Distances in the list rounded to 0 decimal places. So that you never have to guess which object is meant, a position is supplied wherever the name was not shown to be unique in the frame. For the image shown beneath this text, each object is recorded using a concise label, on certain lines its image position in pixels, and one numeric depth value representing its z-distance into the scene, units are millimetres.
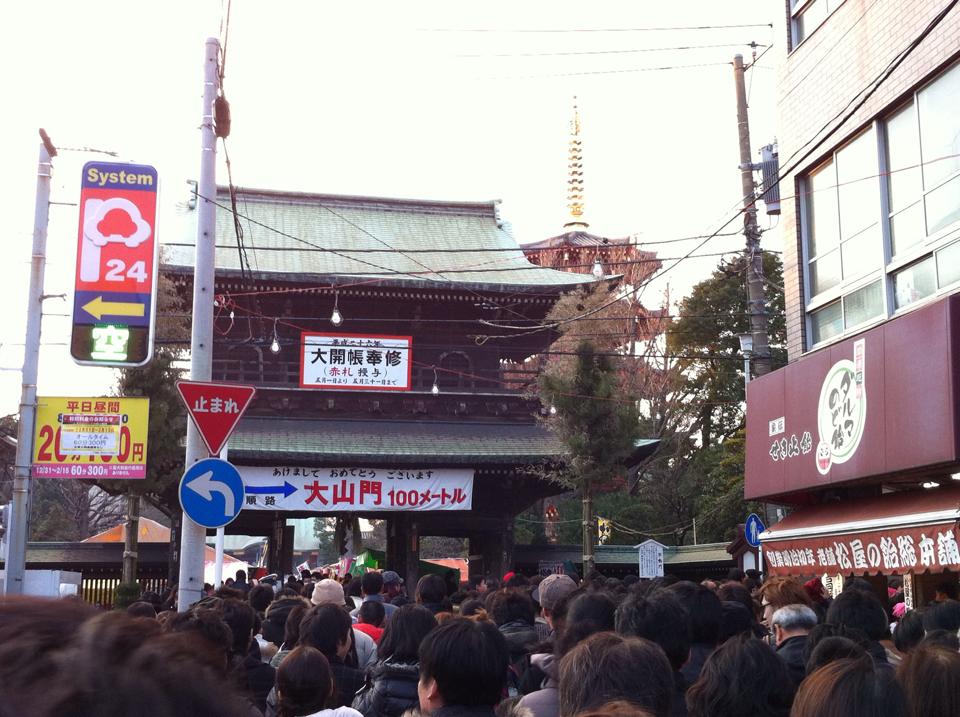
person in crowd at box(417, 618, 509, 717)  3994
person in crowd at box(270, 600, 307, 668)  6830
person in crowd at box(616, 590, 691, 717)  4873
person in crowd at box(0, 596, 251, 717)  1109
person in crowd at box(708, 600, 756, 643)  6102
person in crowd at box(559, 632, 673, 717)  3557
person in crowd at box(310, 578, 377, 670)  6973
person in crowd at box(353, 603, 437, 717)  5410
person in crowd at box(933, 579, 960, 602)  10305
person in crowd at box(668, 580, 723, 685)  5605
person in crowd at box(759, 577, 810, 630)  6547
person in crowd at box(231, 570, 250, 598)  14389
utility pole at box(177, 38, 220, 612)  9383
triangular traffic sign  9234
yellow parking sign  15070
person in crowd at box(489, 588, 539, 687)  7000
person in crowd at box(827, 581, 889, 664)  5992
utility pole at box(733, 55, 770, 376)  18473
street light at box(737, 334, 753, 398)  21080
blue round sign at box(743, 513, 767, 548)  17806
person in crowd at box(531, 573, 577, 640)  6688
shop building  9586
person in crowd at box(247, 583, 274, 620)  9633
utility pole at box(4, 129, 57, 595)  13828
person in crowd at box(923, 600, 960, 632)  5992
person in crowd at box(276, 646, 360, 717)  4742
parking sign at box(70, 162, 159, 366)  10938
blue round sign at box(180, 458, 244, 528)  9000
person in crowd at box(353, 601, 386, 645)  8070
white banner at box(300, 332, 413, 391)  25125
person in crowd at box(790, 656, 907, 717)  2785
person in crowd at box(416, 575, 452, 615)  8594
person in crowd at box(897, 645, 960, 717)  3072
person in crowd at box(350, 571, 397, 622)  9281
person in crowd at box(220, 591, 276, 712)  5848
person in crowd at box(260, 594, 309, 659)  7867
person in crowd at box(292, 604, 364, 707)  5930
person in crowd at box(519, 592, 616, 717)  4801
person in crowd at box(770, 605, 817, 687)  5828
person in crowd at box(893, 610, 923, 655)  6293
